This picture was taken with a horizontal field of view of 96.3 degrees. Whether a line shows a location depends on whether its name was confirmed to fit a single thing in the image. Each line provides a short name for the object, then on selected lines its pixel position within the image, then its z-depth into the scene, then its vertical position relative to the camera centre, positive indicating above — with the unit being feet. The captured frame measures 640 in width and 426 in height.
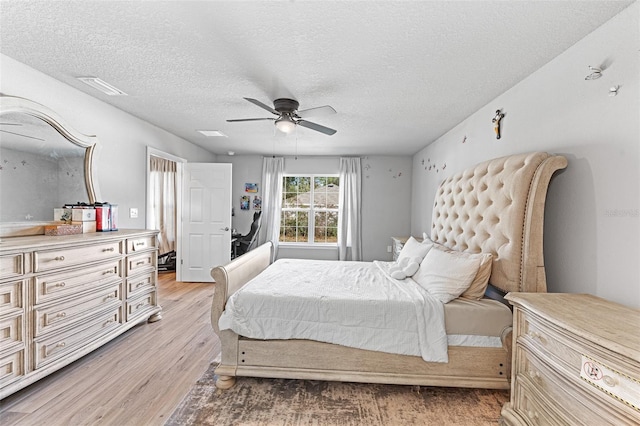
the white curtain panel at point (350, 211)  18.48 -0.09
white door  15.60 -0.65
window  19.52 +0.00
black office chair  17.74 -1.91
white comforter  6.30 -2.47
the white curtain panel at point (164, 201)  18.05 +0.44
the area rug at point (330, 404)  5.59 -4.11
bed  6.15 -2.80
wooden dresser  5.82 -2.23
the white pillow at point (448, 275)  6.72 -1.58
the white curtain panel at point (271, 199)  18.80 +0.64
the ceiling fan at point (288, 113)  8.64 +2.94
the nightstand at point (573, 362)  3.22 -1.99
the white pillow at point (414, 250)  9.29 -1.33
